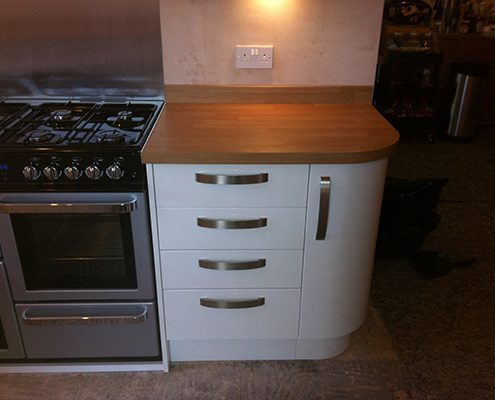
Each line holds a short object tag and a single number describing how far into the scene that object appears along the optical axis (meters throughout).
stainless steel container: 4.19
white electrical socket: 1.94
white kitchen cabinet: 1.54
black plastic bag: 2.43
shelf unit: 4.09
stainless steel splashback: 1.90
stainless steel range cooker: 1.51
